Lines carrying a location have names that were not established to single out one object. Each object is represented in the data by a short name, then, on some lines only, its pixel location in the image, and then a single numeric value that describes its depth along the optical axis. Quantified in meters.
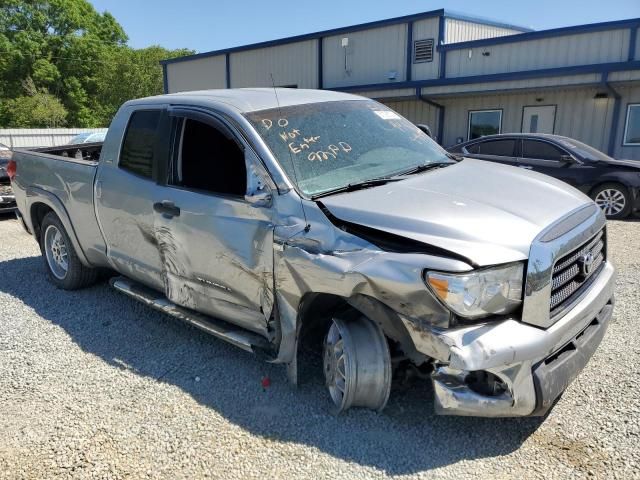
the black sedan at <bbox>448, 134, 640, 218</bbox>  9.30
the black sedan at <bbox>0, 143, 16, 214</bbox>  9.64
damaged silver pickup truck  2.51
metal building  14.12
